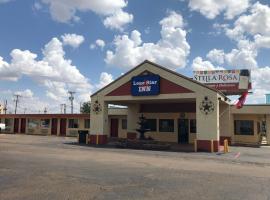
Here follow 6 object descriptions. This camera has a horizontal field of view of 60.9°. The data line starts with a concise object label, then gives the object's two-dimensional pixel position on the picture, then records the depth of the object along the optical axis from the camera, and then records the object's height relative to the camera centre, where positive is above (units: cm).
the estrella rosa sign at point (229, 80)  2808 +577
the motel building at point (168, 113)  1717 +130
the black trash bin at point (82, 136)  2121 -110
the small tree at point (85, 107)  6734 +503
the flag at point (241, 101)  2225 +266
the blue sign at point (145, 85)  1875 +334
